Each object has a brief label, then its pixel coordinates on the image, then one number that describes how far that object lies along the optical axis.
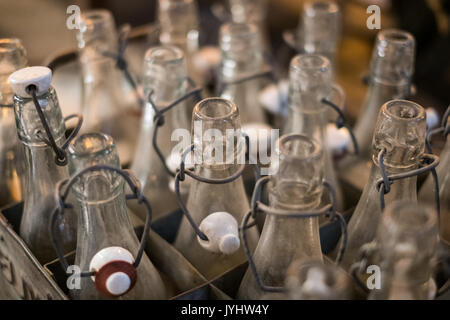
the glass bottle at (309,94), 0.60
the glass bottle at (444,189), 0.60
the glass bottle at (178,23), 0.84
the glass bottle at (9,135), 0.61
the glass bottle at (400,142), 0.47
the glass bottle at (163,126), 0.63
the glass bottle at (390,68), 0.64
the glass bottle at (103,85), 0.74
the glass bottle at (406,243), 0.37
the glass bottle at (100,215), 0.46
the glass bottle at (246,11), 0.97
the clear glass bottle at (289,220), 0.42
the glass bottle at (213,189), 0.49
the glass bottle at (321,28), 0.80
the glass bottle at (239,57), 0.72
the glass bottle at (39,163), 0.51
